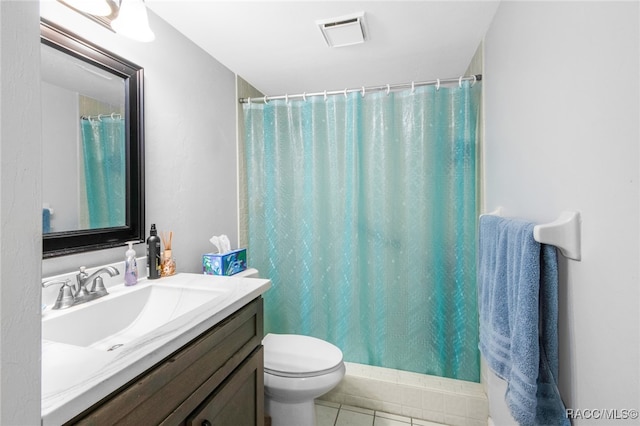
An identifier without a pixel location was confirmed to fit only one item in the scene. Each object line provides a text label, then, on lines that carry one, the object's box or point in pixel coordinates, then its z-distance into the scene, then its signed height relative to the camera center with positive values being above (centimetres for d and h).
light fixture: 104 +75
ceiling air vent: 141 +91
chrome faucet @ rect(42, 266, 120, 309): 95 -26
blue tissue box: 157 -28
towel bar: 71 -6
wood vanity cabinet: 62 -45
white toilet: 133 -76
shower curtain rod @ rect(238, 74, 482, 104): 160 +72
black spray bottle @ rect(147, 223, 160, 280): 129 -19
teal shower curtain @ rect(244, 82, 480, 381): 167 -7
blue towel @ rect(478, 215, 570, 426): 73 -33
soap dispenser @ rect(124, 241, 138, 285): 121 -23
